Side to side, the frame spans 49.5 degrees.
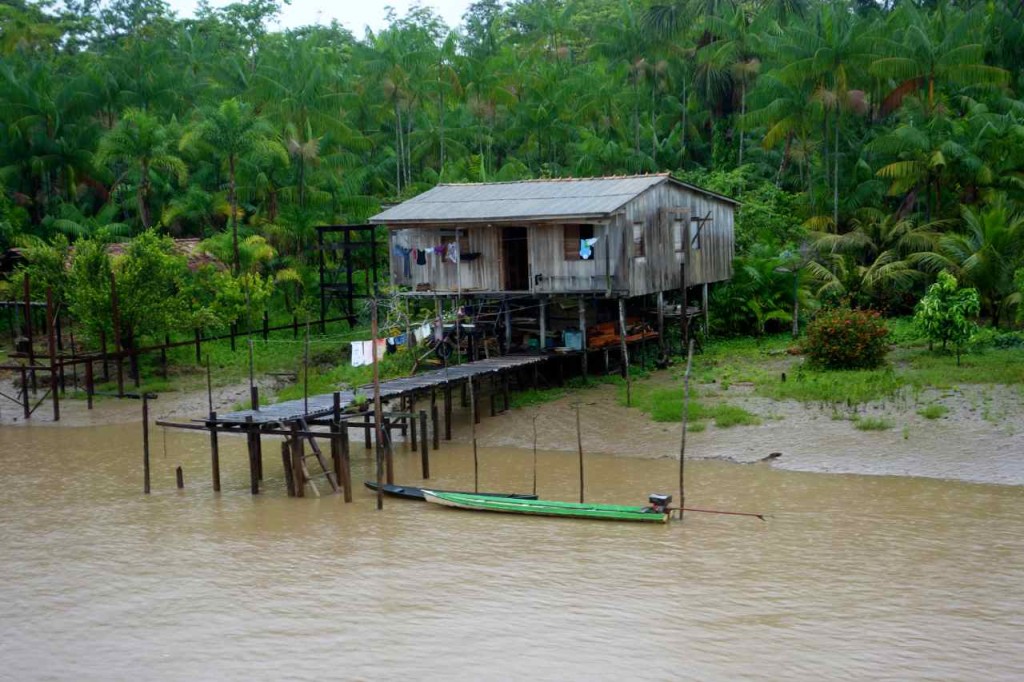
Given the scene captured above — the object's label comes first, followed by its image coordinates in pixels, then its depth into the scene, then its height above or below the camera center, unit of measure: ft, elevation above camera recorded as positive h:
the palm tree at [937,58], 110.42 +22.15
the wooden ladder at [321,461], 67.15 -9.93
